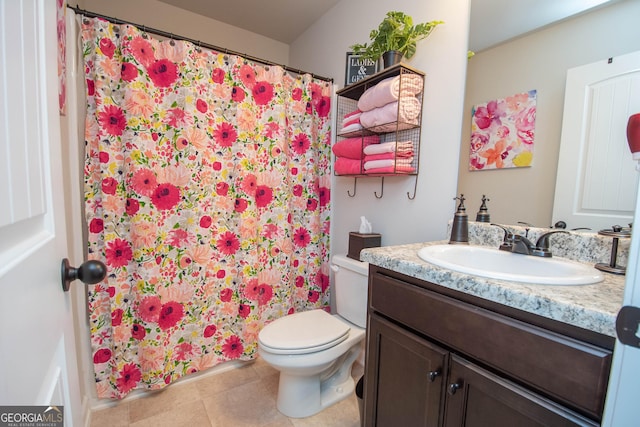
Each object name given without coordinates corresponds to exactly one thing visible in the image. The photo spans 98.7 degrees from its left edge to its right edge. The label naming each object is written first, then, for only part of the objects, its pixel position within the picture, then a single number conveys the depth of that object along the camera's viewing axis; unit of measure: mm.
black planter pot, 1401
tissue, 1716
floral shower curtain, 1376
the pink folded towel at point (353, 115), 1619
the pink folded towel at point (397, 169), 1405
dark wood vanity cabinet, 557
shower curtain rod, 1297
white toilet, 1285
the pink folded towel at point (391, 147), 1410
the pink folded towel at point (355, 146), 1615
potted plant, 1362
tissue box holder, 1635
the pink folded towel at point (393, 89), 1336
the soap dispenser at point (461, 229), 1161
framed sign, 1699
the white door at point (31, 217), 297
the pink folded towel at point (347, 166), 1619
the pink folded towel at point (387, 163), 1408
